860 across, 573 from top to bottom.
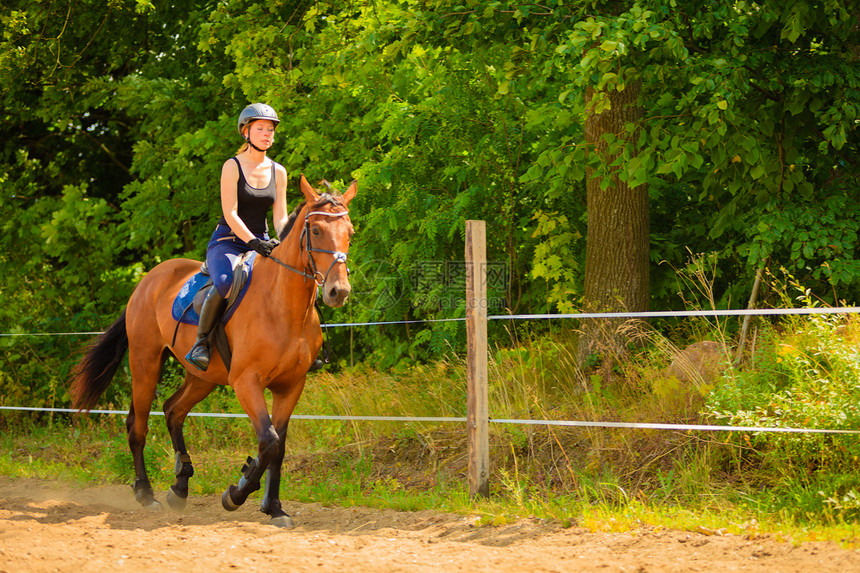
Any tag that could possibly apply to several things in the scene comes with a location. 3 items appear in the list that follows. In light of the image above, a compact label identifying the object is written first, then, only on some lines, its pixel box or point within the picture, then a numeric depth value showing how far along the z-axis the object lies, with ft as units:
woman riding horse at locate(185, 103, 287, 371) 43.86
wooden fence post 44.80
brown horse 40.22
